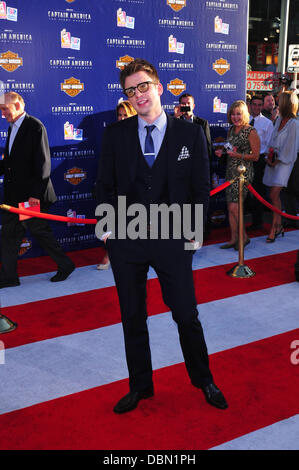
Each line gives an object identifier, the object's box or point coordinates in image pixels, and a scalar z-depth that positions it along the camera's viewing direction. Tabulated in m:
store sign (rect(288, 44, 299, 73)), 12.62
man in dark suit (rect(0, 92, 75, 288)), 5.26
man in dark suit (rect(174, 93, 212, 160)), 6.66
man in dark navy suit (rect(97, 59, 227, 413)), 2.76
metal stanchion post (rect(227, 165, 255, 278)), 5.71
